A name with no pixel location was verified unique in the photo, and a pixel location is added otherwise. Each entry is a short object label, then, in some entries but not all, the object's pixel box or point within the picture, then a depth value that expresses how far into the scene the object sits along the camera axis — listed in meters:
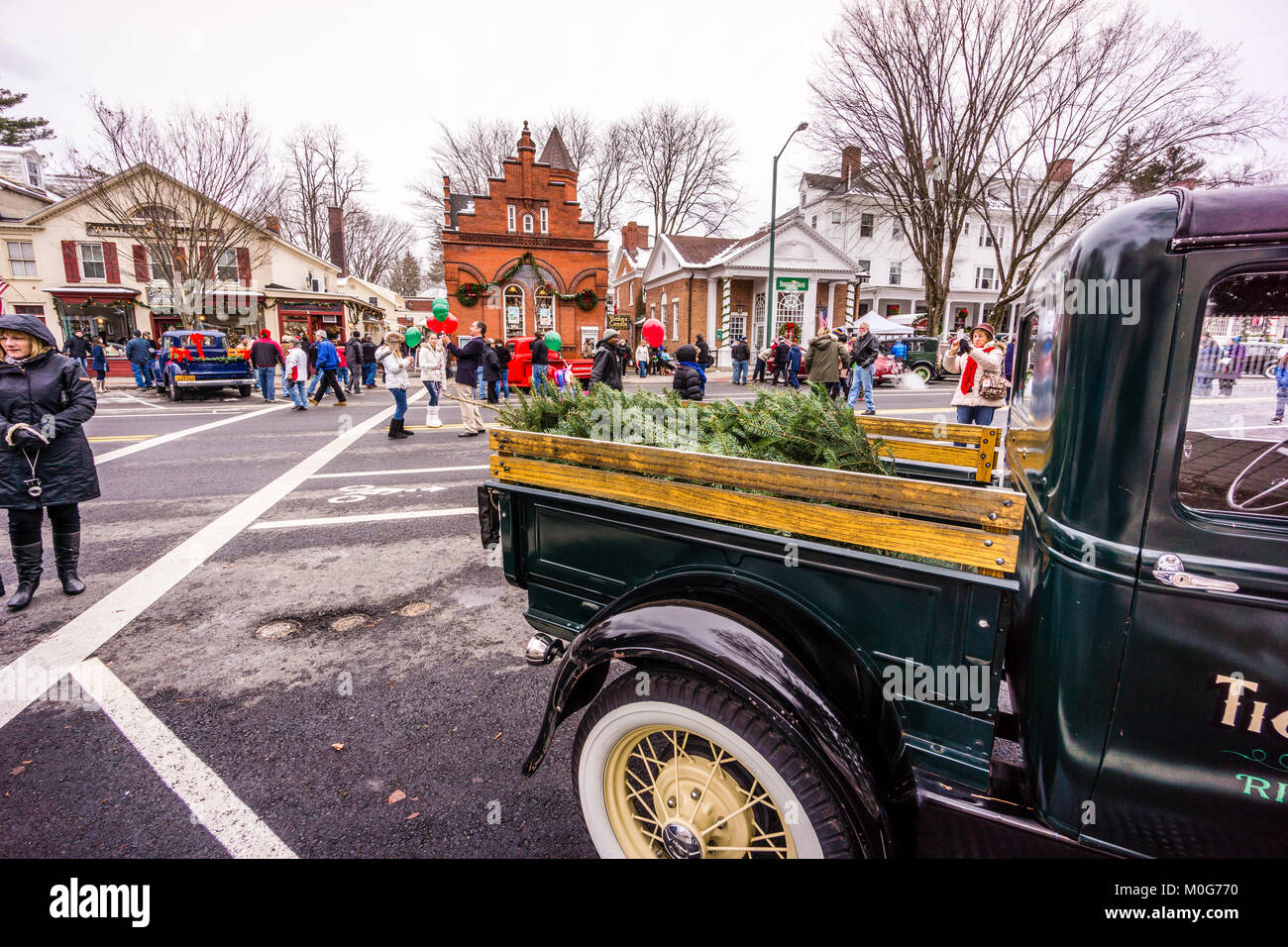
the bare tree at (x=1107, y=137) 18.66
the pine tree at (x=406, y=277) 63.53
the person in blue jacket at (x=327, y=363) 14.24
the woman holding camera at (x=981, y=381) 7.12
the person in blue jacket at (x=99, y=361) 18.70
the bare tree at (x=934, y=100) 20.23
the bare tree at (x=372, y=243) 49.69
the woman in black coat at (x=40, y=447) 3.94
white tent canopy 25.76
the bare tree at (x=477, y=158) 41.75
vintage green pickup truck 1.35
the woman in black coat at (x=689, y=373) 6.82
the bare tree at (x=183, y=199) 20.02
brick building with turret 29.56
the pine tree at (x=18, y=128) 28.44
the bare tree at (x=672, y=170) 40.44
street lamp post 21.69
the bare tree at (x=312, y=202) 42.03
